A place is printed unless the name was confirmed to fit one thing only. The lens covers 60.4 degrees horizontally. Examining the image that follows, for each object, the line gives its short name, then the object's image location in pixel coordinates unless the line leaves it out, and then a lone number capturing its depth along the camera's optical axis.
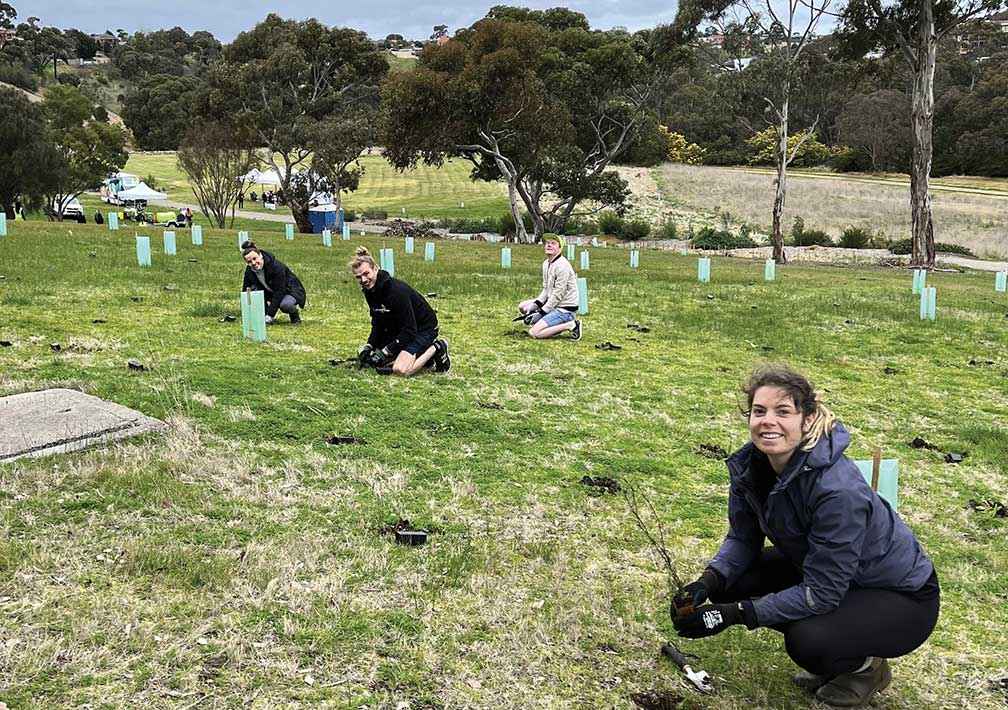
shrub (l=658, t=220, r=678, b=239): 49.12
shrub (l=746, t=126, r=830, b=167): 83.54
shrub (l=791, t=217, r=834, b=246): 43.12
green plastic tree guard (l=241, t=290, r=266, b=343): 9.92
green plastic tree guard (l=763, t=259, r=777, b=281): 20.91
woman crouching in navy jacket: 3.53
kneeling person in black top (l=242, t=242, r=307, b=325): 10.88
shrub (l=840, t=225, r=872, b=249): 42.23
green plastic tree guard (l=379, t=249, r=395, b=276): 16.34
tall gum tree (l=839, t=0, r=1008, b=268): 28.11
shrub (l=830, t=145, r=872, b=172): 83.62
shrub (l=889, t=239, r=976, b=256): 40.78
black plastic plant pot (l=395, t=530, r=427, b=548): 4.86
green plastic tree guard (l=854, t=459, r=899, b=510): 4.97
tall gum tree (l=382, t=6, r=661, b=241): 35.47
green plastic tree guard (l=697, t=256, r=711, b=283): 19.42
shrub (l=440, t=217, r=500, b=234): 50.94
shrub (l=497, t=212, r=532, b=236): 46.09
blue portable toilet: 49.66
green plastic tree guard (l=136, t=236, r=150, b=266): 16.69
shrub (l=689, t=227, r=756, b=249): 42.69
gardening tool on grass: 3.72
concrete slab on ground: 5.68
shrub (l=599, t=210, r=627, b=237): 48.94
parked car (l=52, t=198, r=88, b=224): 45.78
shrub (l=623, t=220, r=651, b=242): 48.44
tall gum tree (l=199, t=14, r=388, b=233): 45.31
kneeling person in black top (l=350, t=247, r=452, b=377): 8.38
